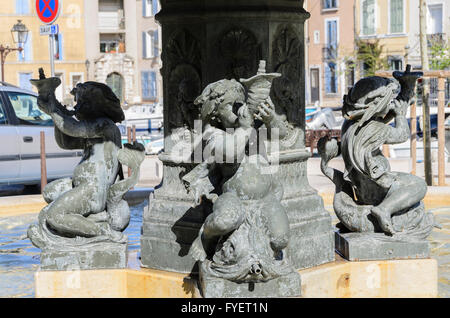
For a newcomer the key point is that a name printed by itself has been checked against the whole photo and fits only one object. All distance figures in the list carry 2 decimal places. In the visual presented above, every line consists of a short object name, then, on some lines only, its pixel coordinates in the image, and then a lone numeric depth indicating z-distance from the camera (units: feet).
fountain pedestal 16.39
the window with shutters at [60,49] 166.43
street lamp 78.89
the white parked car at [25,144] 36.04
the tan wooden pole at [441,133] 33.62
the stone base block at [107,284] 15.97
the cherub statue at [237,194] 14.11
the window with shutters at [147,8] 176.04
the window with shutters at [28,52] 162.61
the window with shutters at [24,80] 162.41
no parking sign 38.70
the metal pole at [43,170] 32.91
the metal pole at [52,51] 41.22
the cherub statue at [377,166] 16.69
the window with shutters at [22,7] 161.99
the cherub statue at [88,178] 16.25
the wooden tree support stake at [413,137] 36.27
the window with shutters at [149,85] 176.04
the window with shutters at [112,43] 177.37
